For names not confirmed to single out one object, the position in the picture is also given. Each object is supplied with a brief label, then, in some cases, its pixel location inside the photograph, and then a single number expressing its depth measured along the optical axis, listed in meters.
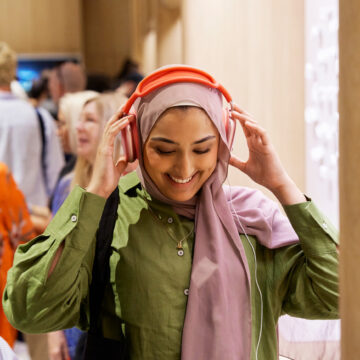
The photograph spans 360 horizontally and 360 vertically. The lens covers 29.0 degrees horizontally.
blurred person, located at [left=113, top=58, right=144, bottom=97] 8.91
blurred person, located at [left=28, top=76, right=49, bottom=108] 8.78
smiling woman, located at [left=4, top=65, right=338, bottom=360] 1.87
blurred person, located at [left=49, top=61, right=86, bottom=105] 7.95
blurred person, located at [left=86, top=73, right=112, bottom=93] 9.81
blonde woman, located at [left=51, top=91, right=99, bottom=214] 4.12
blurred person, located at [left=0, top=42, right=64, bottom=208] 5.41
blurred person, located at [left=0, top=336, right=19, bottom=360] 1.98
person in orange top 3.74
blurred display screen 14.55
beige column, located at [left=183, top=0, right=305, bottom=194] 3.55
